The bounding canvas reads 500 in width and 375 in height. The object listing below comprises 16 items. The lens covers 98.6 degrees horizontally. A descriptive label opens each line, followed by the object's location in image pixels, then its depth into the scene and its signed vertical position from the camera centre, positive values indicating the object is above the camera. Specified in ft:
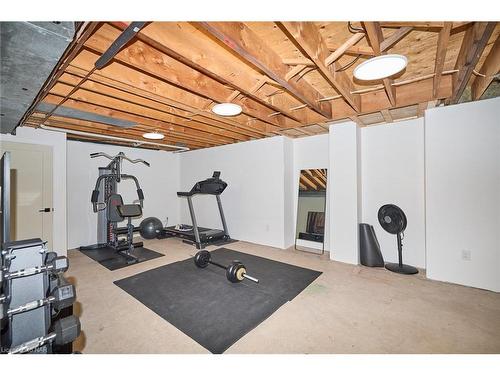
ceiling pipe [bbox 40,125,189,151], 12.83 +3.61
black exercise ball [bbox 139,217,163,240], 17.70 -3.33
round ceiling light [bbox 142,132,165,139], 13.56 +3.41
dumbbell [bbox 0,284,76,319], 4.14 -2.29
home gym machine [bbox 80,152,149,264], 14.18 -1.56
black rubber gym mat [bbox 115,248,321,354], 6.76 -4.41
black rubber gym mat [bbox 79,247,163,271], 12.40 -4.38
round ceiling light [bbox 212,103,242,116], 8.79 +3.35
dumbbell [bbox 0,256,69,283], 4.20 -1.67
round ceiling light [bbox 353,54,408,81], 5.38 +3.23
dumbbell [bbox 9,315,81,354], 4.07 -2.92
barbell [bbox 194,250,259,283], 9.66 -3.86
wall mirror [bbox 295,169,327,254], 15.05 -1.70
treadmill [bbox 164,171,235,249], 16.34 -3.61
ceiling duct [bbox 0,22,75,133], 4.05 +3.03
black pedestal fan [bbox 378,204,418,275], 11.41 -2.01
